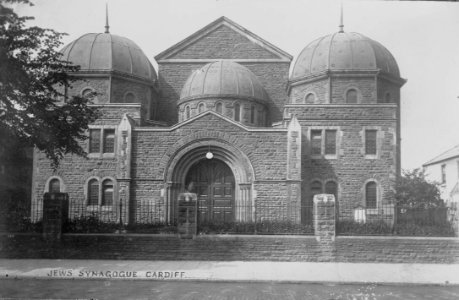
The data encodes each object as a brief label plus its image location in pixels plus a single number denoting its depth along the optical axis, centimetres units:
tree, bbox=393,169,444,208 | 2436
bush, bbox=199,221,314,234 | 1780
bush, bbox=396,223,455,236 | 1794
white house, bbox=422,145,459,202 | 3856
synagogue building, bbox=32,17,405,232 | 2516
